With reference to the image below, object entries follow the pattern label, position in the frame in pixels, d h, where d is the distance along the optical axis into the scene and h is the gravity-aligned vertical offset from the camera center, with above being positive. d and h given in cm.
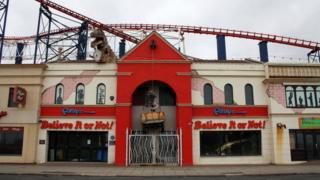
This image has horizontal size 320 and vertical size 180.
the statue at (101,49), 2594 +764
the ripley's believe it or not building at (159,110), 2420 +271
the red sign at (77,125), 2478 +167
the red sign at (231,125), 2469 +160
